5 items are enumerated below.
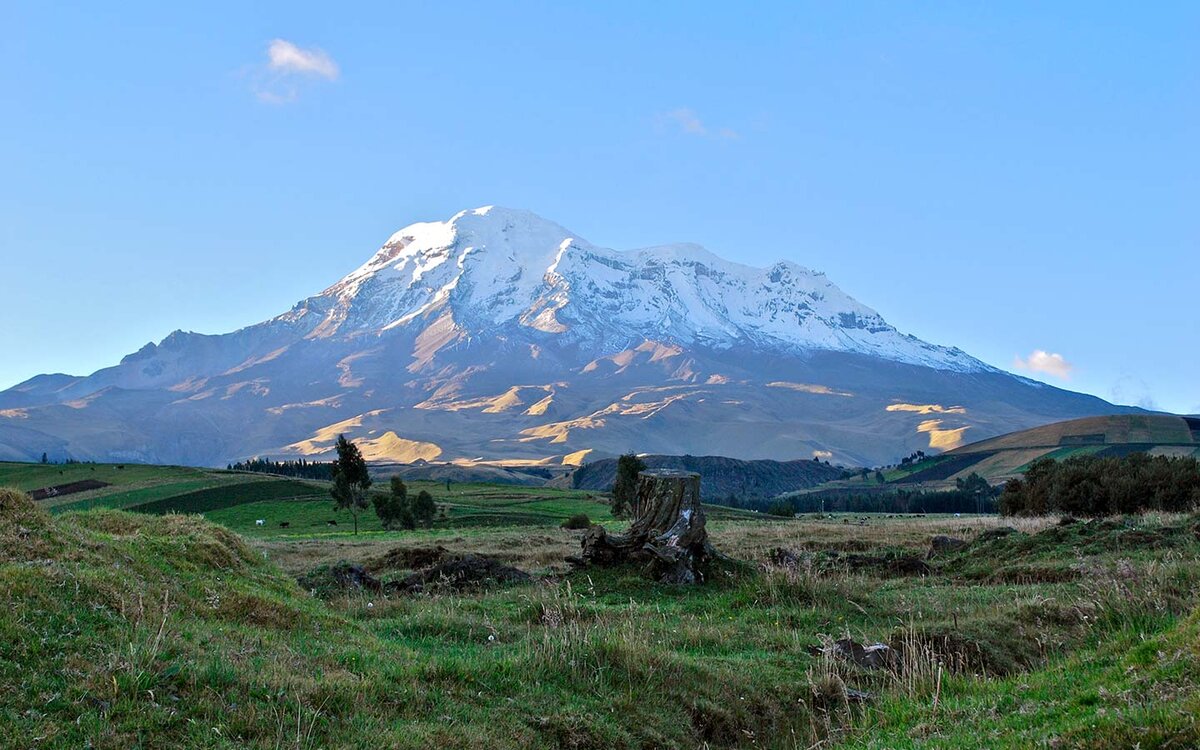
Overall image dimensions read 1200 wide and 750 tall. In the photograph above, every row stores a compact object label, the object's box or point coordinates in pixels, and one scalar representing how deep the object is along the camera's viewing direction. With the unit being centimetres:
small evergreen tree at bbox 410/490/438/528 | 8600
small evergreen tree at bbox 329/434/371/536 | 8012
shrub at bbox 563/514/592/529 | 6250
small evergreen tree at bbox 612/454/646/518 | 8406
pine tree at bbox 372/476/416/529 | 8244
